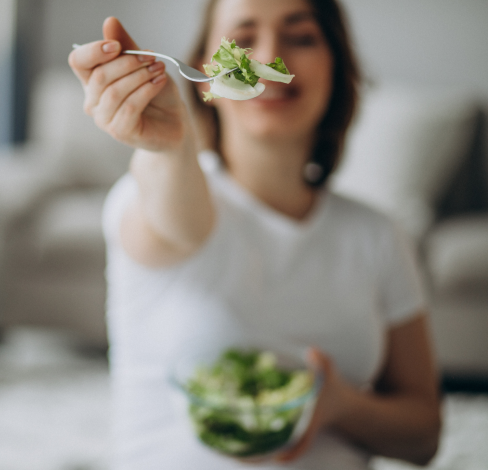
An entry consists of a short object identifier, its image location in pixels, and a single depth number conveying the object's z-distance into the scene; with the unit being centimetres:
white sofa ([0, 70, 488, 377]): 175
